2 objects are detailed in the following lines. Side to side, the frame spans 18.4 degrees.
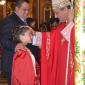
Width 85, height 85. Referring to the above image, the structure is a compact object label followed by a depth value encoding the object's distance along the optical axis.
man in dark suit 2.33
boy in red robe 2.06
